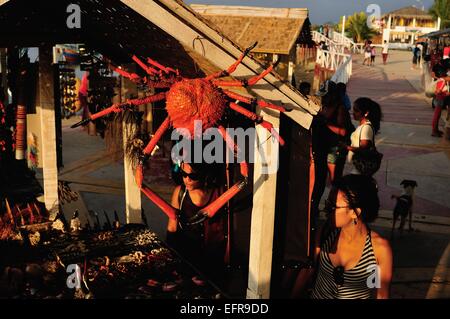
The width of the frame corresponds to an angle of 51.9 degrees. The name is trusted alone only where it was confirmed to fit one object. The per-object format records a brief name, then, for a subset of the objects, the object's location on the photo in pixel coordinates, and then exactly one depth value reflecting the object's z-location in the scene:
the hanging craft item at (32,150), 5.45
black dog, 6.95
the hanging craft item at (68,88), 7.90
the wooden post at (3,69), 6.87
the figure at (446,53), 22.34
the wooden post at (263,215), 3.61
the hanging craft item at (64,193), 5.51
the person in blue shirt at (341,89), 7.08
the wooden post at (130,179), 5.42
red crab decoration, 3.07
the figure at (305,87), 8.59
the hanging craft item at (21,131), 5.43
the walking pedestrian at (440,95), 13.95
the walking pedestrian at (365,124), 6.04
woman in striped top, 3.27
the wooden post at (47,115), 5.25
